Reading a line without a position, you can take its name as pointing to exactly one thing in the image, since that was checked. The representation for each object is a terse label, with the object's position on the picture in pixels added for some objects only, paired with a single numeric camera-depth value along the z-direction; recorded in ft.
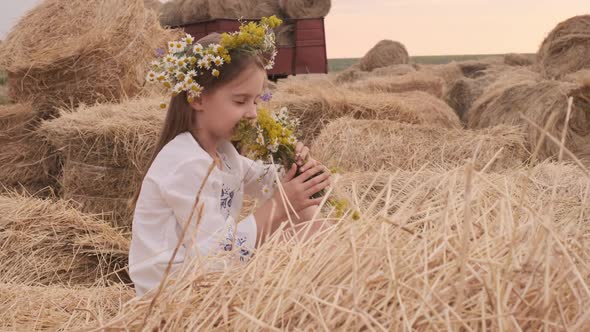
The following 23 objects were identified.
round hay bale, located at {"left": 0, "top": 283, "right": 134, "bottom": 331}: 6.27
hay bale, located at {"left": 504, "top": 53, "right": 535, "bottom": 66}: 39.98
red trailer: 35.53
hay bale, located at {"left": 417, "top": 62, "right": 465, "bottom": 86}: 34.37
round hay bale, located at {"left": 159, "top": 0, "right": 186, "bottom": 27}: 39.47
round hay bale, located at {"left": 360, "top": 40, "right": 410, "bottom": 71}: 42.24
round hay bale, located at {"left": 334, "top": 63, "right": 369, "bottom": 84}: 35.17
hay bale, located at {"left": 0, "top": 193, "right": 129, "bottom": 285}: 10.64
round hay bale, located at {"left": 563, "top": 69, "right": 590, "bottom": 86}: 16.84
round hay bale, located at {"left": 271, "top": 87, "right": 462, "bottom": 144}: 17.01
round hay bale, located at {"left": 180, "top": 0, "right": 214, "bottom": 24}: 36.63
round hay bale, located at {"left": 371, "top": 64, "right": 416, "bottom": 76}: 33.88
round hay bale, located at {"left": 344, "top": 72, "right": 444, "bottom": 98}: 24.40
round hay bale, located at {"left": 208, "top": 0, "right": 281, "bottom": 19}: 35.37
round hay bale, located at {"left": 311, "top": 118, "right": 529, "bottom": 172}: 13.08
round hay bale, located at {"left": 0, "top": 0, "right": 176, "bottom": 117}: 18.43
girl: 7.09
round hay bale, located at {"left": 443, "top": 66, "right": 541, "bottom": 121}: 26.27
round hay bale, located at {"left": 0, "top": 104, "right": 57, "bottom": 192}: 18.70
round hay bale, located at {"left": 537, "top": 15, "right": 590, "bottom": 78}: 20.95
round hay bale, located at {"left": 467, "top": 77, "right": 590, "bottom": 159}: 16.69
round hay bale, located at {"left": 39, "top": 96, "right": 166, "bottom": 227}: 14.56
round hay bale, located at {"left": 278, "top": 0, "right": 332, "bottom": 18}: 34.47
